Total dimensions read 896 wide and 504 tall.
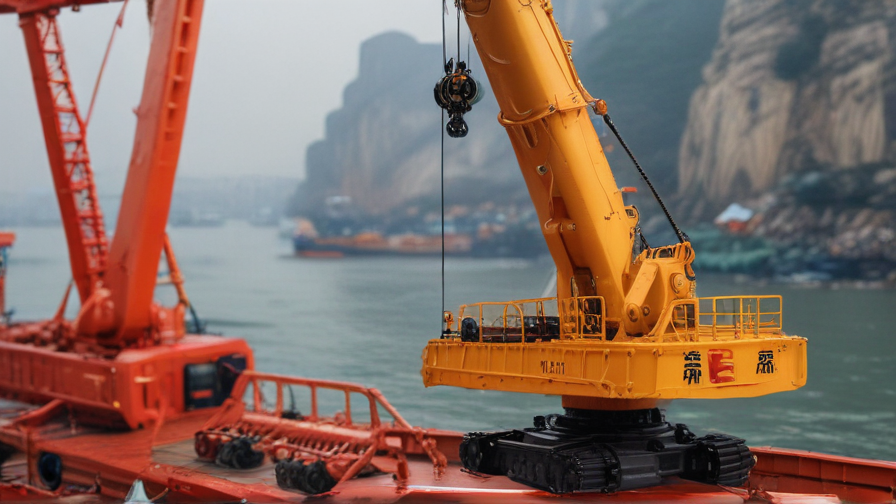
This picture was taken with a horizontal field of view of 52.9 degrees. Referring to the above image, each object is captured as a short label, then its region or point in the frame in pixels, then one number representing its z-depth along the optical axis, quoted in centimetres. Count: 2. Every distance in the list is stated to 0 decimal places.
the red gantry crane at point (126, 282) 1677
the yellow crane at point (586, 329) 1054
